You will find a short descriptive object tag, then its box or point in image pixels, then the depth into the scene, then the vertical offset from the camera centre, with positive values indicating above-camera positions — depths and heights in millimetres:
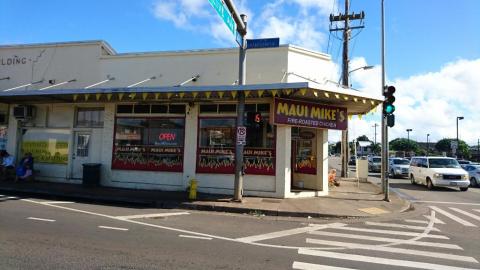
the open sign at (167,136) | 15523 +1051
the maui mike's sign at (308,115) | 14031 +1939
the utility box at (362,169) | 22531 -54
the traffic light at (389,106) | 14562 +2330
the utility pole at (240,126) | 12688 +1249
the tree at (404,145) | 108062 +6856
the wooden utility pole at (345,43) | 25438 +8527
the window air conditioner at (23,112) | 16891 +2016
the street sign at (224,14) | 9998 +4074
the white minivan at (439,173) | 20062 -137
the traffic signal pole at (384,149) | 14508 +787
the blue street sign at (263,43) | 11938 +3786
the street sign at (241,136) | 12617 +922
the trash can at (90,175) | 15477 -568
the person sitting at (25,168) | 16078 -384
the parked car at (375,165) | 37906 +346
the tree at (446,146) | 79562 +6171
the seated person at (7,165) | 16750 -296
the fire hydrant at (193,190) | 13088 -885
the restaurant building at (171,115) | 14297 +1902
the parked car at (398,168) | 30016 +97
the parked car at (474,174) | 24453 -166
